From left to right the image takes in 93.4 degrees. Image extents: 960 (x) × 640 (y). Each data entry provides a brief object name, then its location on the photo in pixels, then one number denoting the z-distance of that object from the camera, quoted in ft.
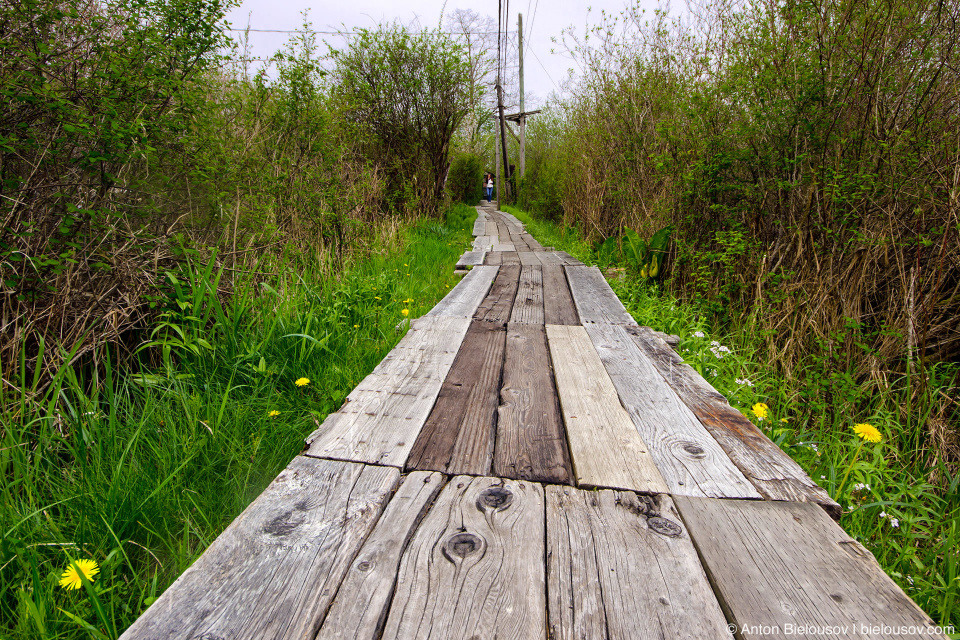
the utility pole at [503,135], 65.51
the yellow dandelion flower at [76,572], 3.45
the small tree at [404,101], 23.41
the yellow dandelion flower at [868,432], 5.17
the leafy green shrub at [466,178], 54.58
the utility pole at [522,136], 60.85
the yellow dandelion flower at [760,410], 5.90
